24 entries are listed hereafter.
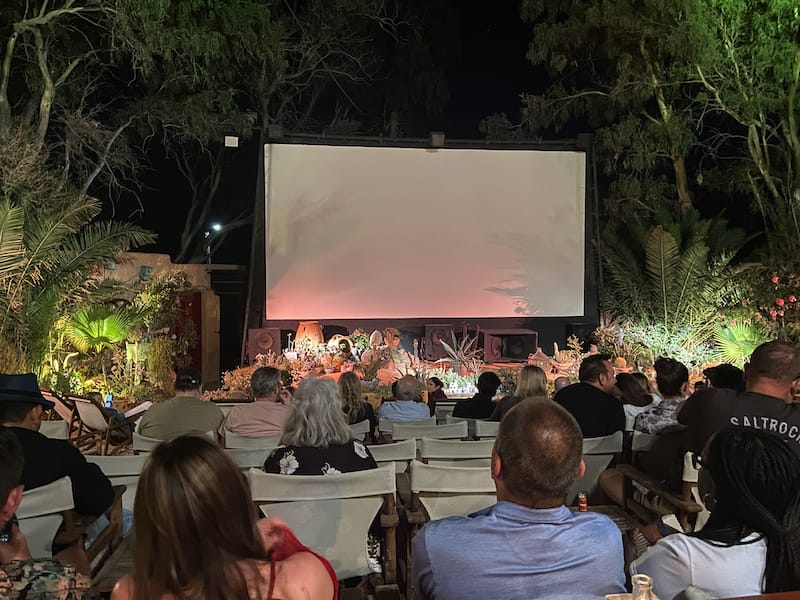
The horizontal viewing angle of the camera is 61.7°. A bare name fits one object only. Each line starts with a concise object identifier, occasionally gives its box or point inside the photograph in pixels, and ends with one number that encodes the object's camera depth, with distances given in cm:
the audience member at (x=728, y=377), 349
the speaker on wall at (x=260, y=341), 915
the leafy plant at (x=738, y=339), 891
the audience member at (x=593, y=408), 336
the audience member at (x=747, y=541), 140
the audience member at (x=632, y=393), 430
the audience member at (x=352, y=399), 388
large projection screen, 977
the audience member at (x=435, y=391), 569
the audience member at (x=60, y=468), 219
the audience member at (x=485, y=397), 439
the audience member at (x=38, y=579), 124
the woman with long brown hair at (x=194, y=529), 105
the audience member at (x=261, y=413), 342
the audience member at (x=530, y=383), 369
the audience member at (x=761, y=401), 235
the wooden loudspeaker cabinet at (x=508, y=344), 979
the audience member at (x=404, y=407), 414
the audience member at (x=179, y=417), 333
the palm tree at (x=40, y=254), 604
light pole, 1603
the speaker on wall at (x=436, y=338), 988
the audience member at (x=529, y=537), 133
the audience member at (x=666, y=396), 323
